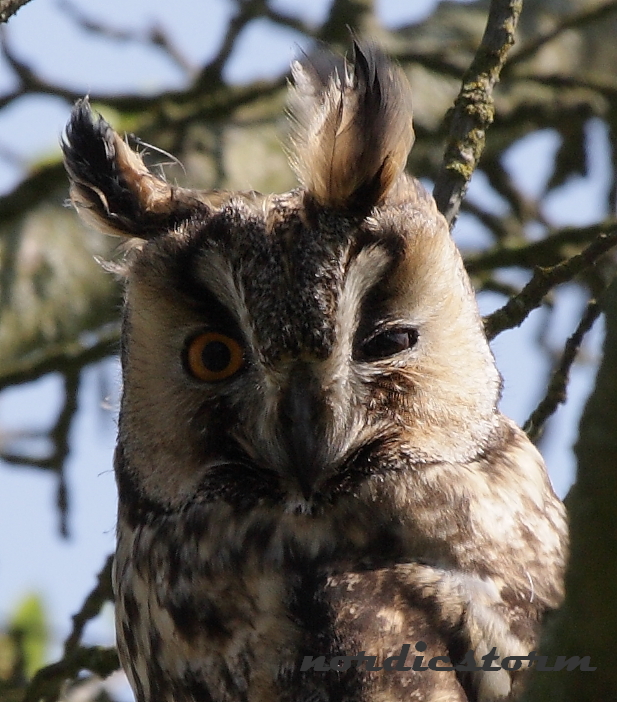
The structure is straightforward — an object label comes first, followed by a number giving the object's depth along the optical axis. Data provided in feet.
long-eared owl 14.03
